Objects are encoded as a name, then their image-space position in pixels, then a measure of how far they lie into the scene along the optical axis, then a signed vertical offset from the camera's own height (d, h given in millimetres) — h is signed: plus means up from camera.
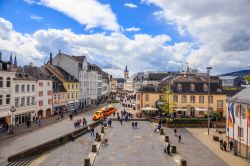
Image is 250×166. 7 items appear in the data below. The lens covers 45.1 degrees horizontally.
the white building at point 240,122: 33688 -3942
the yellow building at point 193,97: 67188 -1717
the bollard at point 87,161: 26750 -6466
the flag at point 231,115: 38006 -3264
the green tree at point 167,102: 63766 -2778
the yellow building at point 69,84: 75312 +1193
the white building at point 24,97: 52188 -1491
